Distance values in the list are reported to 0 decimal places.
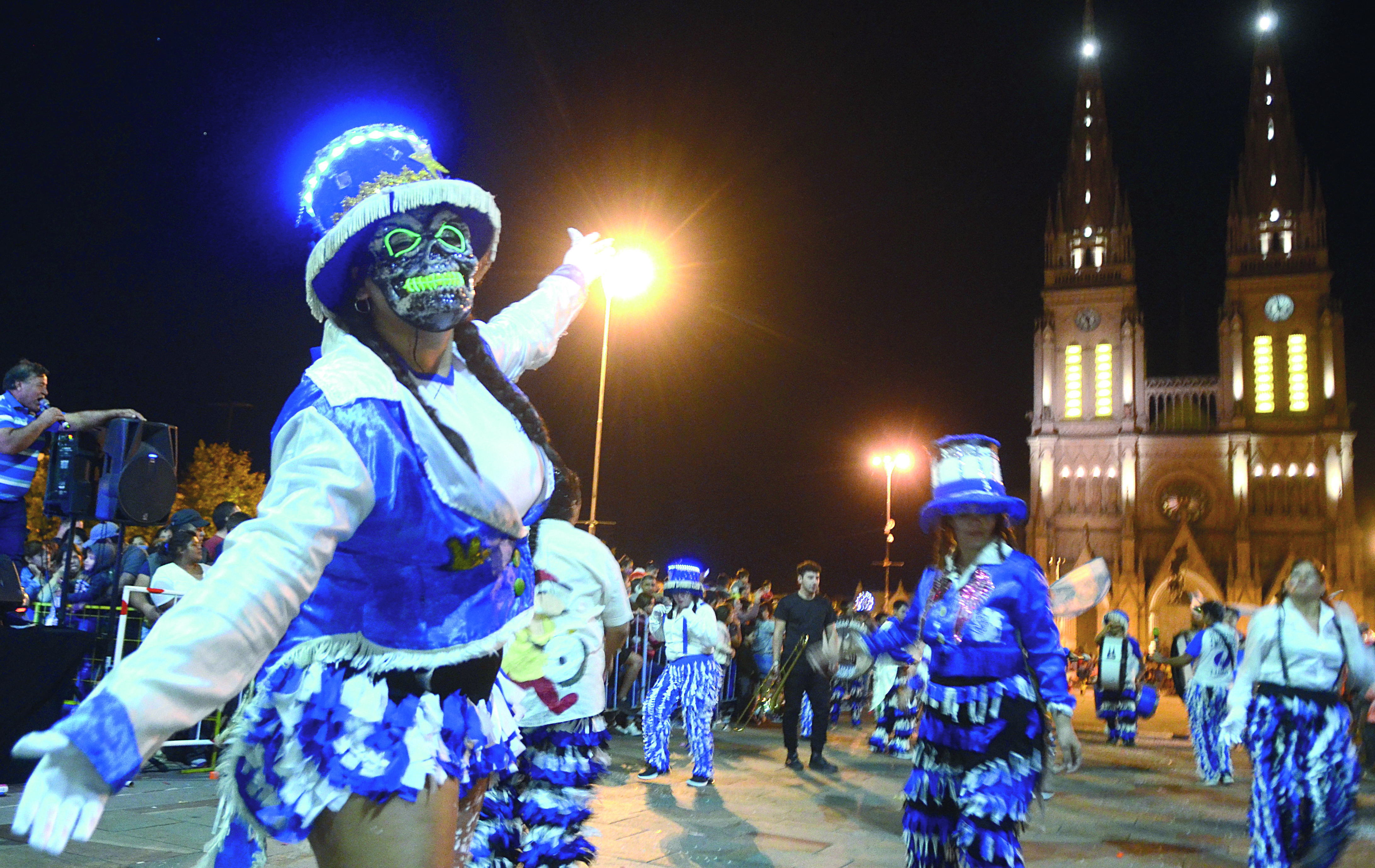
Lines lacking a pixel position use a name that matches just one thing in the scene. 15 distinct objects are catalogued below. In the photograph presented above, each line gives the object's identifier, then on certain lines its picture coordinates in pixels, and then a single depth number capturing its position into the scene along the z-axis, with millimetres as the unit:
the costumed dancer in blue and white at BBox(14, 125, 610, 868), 1649
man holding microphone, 6457
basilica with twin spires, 55875
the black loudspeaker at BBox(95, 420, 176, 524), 7352
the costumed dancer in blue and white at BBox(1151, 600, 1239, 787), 11383
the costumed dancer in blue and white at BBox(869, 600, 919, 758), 12242
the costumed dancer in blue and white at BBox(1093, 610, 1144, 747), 15883
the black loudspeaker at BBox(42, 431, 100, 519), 7457
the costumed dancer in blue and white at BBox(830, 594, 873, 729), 13484
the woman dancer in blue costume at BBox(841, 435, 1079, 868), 4172
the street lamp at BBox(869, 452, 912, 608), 35531
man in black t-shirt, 11008
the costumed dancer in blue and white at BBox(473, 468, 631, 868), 4098
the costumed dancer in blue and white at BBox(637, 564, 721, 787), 9562
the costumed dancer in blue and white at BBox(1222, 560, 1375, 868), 5895
